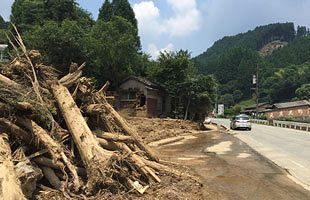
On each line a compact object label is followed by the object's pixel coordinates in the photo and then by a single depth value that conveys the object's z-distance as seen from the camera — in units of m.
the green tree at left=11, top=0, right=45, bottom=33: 29.23
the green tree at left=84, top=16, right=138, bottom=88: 23.76
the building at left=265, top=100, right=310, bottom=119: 58.10
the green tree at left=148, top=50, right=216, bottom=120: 24.31
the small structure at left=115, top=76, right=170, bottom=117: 24.06
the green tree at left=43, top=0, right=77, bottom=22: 29.39
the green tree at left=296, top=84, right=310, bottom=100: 65.09
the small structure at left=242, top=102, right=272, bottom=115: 67.06
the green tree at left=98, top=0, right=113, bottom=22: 40.41
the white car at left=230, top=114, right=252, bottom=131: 26.48
